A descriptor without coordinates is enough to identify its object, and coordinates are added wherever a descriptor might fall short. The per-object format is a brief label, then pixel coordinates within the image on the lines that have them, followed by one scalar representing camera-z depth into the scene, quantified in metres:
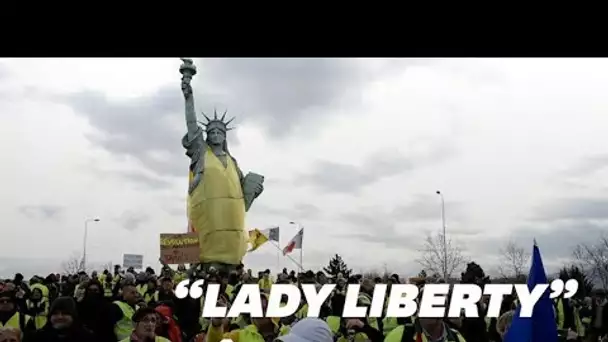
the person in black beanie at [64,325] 6.23
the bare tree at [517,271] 52.55
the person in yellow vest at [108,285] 13.57
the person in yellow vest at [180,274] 16.62
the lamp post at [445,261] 49.62
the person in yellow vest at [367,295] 8.61
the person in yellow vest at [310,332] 3.32
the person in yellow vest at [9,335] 6.02
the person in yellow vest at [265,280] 14.61
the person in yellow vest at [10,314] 7.85
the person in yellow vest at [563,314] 10.26
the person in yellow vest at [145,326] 5.92
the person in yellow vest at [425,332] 5.44
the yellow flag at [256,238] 27.53
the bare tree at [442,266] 49.84
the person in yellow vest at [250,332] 5.79
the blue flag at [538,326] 5.17
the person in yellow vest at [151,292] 11.46
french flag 27.61
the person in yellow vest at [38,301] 10.95
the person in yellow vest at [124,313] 8.48
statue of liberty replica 23.39
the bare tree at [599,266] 49.09
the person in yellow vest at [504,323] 6.07
